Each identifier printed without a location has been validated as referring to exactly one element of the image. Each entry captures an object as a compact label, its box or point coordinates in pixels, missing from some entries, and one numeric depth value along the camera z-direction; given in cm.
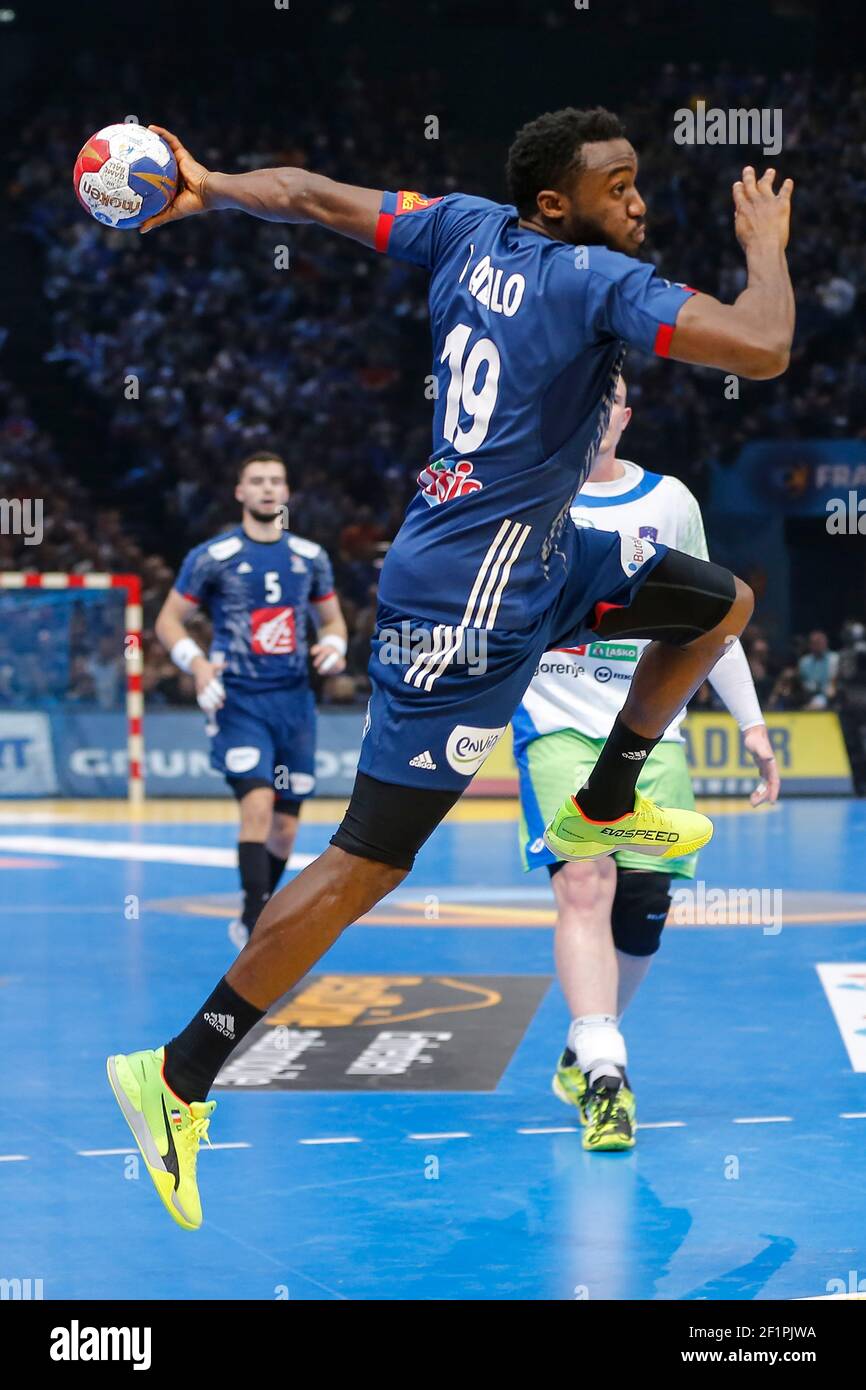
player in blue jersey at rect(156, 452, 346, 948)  955
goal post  1755
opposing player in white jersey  582
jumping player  397
